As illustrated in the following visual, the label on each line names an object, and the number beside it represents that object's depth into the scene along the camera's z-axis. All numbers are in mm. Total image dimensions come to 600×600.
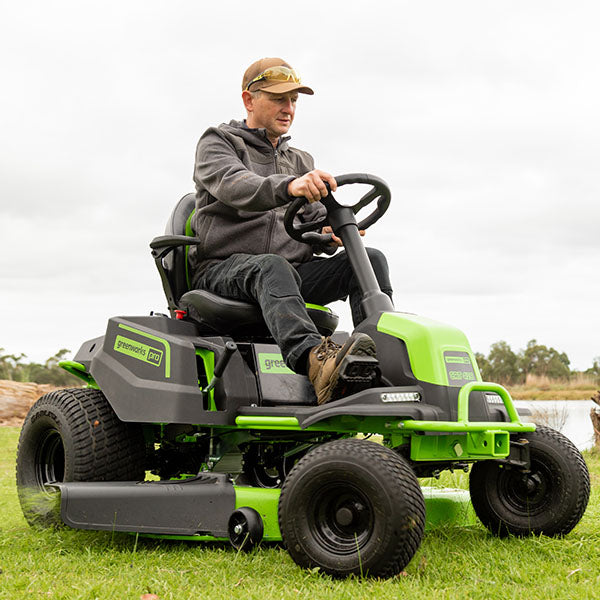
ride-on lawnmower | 2936
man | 3412
